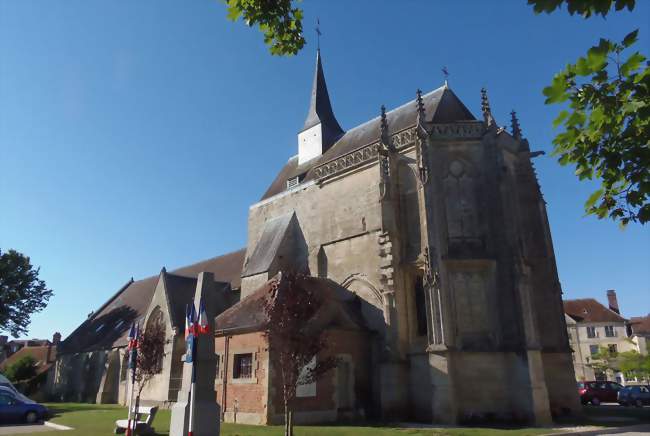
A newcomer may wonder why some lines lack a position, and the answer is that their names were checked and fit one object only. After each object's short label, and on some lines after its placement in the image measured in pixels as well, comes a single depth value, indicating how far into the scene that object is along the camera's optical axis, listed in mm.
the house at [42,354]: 43650
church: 16844
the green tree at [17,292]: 35625
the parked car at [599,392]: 27344
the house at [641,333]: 45500
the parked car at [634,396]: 25922
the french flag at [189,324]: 10914
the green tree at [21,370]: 40188
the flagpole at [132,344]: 14964
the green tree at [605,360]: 43000
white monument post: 10109
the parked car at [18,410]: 18344
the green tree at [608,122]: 4070
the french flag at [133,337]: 14987
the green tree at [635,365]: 38119
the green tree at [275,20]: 6492
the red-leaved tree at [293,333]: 11414
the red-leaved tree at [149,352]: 17688
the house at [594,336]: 45625
